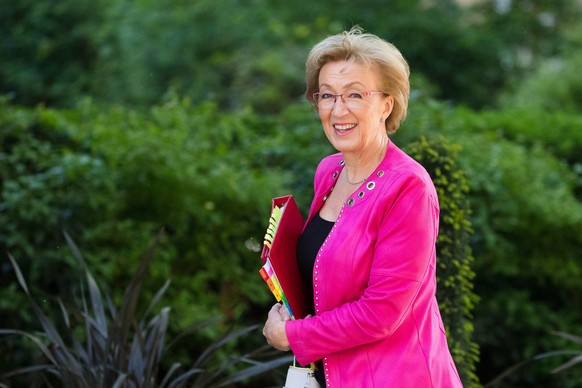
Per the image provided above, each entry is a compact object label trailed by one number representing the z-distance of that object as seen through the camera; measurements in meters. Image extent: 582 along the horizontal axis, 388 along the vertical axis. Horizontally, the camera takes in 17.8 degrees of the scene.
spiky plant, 7.20
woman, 5.02
